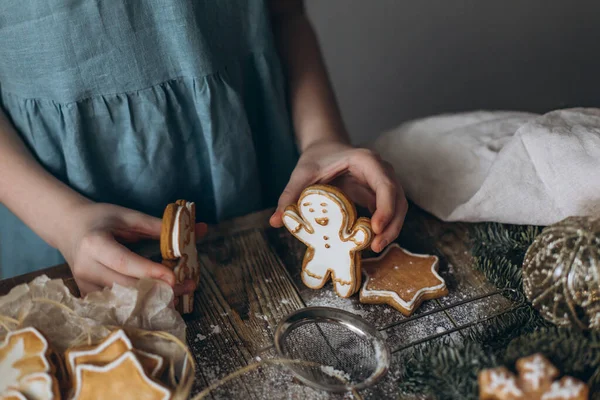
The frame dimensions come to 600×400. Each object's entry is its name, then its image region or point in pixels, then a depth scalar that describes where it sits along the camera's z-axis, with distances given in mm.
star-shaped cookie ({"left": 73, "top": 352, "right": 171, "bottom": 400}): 600
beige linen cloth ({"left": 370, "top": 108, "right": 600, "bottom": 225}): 802
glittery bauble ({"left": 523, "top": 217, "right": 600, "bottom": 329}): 641
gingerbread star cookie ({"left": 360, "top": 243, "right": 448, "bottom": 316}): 779
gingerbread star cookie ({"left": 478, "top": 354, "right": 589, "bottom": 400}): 561
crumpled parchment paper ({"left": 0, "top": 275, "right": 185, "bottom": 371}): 667
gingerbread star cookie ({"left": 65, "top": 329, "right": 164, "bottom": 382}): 623
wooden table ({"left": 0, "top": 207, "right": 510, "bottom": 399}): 683
